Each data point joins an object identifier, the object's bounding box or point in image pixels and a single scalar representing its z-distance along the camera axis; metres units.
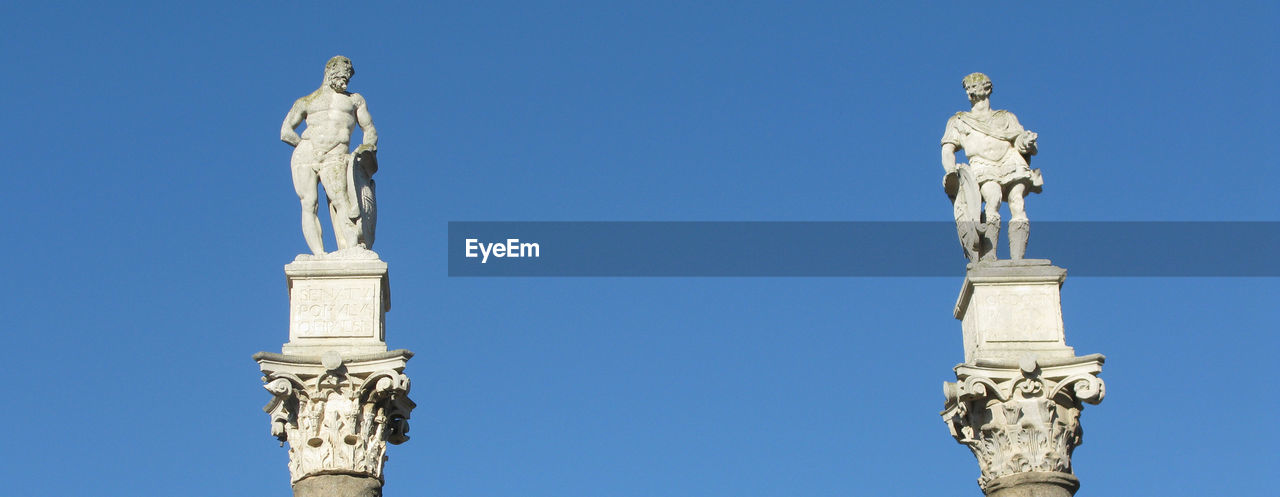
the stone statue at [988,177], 28.62
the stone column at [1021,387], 26.89
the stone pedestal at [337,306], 27.06
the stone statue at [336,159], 28.06
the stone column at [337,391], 26.33
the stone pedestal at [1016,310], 27.61
